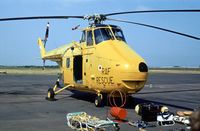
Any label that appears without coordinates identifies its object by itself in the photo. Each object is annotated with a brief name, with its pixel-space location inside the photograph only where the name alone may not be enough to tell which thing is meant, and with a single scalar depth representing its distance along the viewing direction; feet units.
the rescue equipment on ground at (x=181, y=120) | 30.20
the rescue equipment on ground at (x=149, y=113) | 31.35
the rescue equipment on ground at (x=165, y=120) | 30.32
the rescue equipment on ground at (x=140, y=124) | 28.65
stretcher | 25.31
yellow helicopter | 38.11
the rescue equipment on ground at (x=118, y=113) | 30.06
